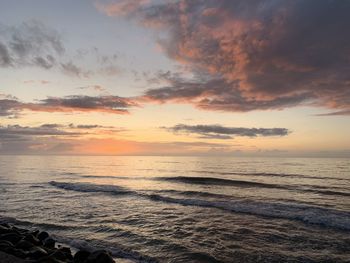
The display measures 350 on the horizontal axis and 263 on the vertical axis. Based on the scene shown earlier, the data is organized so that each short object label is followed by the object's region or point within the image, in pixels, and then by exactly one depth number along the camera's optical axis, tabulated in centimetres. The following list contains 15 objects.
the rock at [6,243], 1131
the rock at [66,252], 1060
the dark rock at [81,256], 1037
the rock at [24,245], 1136
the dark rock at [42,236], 1342
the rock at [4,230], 1356
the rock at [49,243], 1244
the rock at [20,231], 1393
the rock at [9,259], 962
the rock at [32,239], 1238
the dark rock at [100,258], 980
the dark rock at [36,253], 1045
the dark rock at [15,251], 1048
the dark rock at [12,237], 1240
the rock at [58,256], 996
